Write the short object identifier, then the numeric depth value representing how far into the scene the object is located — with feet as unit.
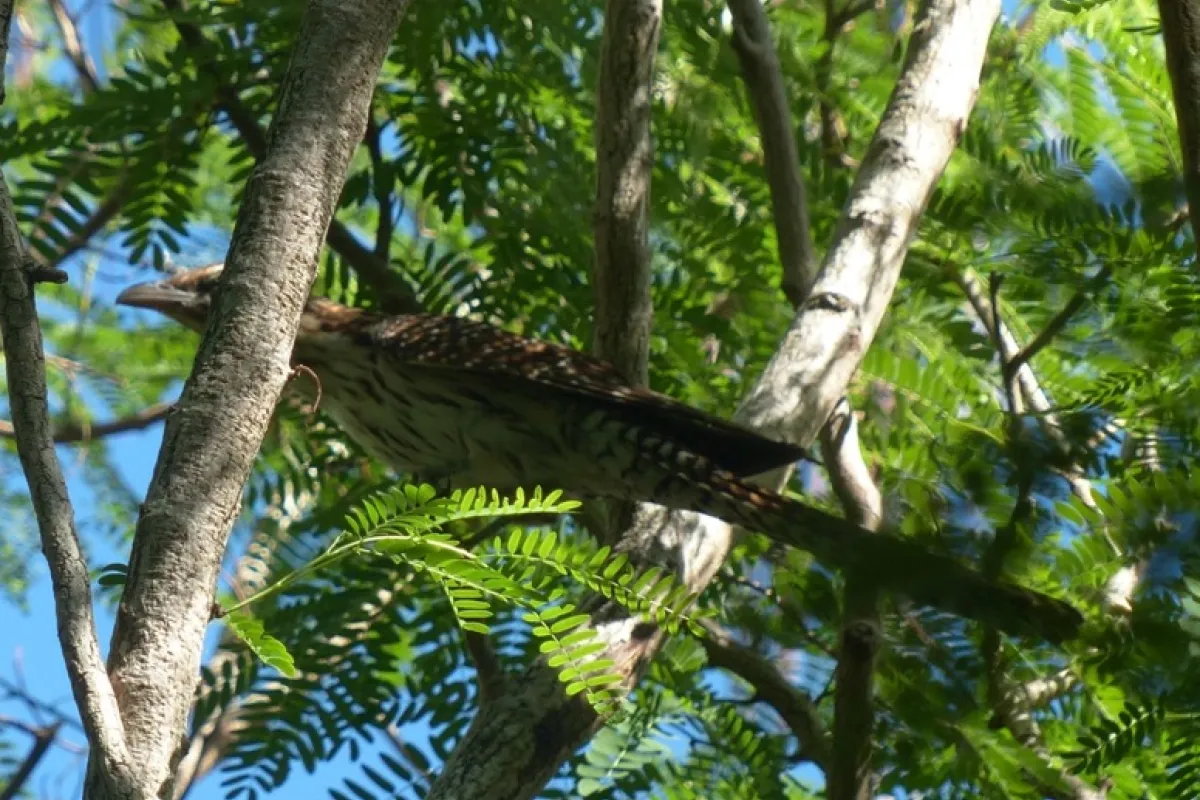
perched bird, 25.35
